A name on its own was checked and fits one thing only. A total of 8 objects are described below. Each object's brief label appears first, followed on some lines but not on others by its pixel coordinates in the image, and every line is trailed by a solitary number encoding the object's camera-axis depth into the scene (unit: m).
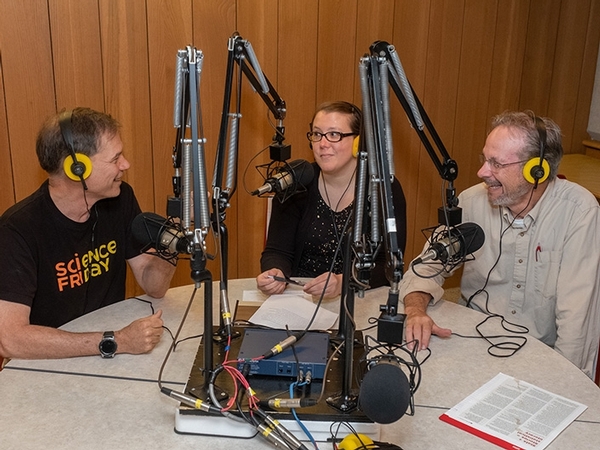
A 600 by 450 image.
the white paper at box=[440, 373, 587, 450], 1.54
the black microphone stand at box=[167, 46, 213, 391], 1.48
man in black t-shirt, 1.85
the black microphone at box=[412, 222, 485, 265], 1.65
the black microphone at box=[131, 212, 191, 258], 1.63
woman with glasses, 2.56
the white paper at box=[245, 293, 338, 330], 2.01
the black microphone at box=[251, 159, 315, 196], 1.95
